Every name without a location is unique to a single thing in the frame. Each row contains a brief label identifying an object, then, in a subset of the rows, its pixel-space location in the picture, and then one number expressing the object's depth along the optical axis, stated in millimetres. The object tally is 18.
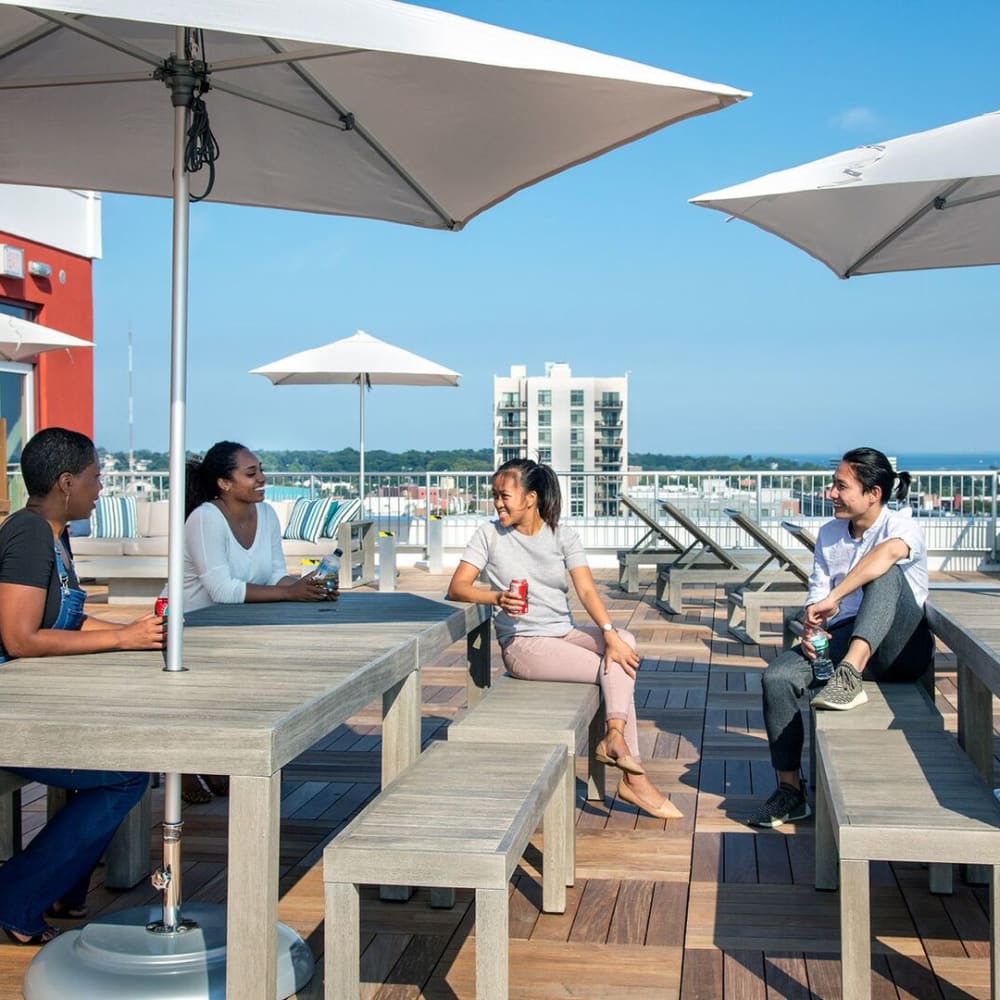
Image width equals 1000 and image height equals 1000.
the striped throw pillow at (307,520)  11453
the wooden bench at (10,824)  3531
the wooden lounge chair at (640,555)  10688
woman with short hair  2885
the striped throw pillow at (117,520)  11328
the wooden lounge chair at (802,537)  7911
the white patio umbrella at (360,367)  12117
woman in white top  4148
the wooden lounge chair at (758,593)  7871
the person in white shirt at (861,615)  3988
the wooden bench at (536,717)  3350
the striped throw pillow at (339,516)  11516
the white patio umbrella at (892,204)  3701
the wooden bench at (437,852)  2363
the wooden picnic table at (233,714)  2244
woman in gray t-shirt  4016
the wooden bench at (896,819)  2471
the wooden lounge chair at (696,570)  9281
